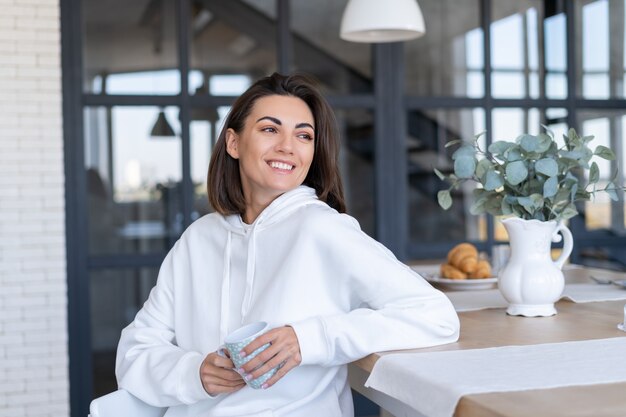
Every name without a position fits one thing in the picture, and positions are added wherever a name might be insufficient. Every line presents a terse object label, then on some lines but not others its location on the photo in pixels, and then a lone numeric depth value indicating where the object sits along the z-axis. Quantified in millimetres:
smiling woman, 1796
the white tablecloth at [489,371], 1467
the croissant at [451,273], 2984
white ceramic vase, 2266
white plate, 2928
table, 1315
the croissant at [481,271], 2986
